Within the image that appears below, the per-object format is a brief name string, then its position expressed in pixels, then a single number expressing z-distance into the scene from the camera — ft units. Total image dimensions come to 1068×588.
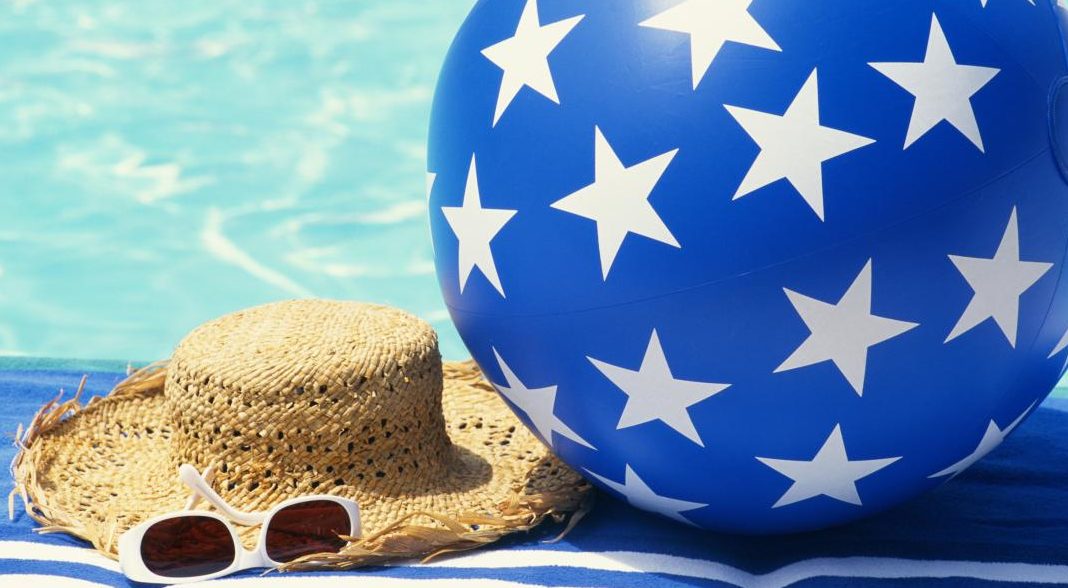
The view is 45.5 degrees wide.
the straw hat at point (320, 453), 7.23
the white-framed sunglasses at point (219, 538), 6.84
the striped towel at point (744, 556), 6.86
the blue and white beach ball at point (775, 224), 5.59
